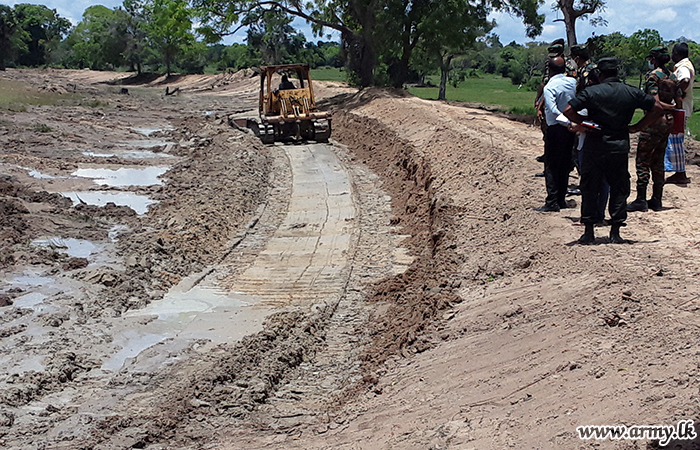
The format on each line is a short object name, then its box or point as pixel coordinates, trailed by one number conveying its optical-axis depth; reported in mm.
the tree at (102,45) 81494
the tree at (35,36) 94006
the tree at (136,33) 79500
